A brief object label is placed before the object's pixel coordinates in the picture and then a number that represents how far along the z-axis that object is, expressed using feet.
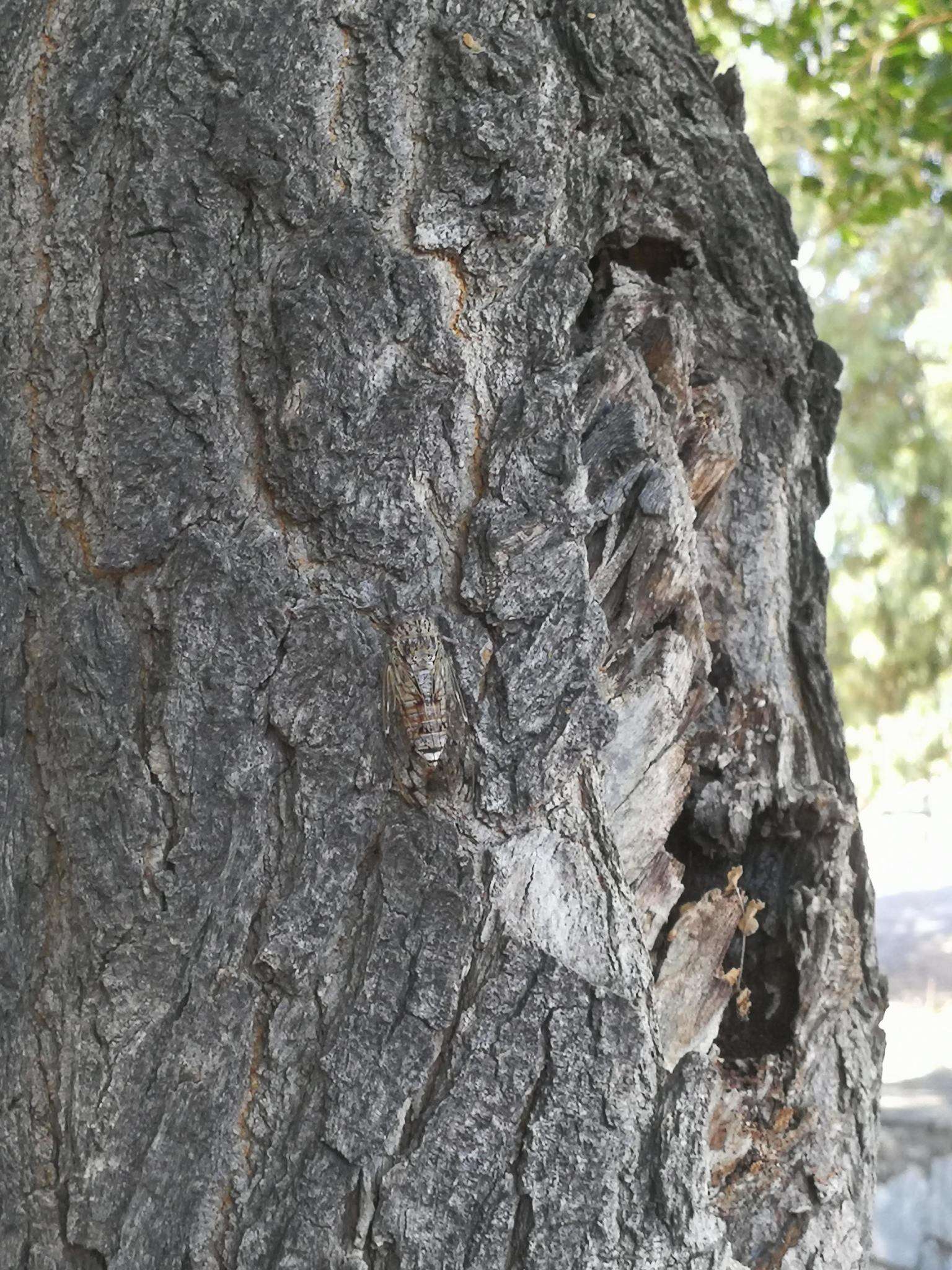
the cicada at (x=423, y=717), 0.68
